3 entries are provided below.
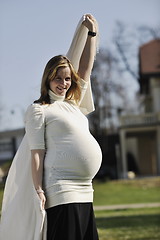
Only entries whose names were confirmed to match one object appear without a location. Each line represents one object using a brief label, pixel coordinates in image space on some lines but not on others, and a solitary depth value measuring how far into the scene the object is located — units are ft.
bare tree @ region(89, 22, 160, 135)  103.47
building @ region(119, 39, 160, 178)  95.96
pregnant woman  11.36
